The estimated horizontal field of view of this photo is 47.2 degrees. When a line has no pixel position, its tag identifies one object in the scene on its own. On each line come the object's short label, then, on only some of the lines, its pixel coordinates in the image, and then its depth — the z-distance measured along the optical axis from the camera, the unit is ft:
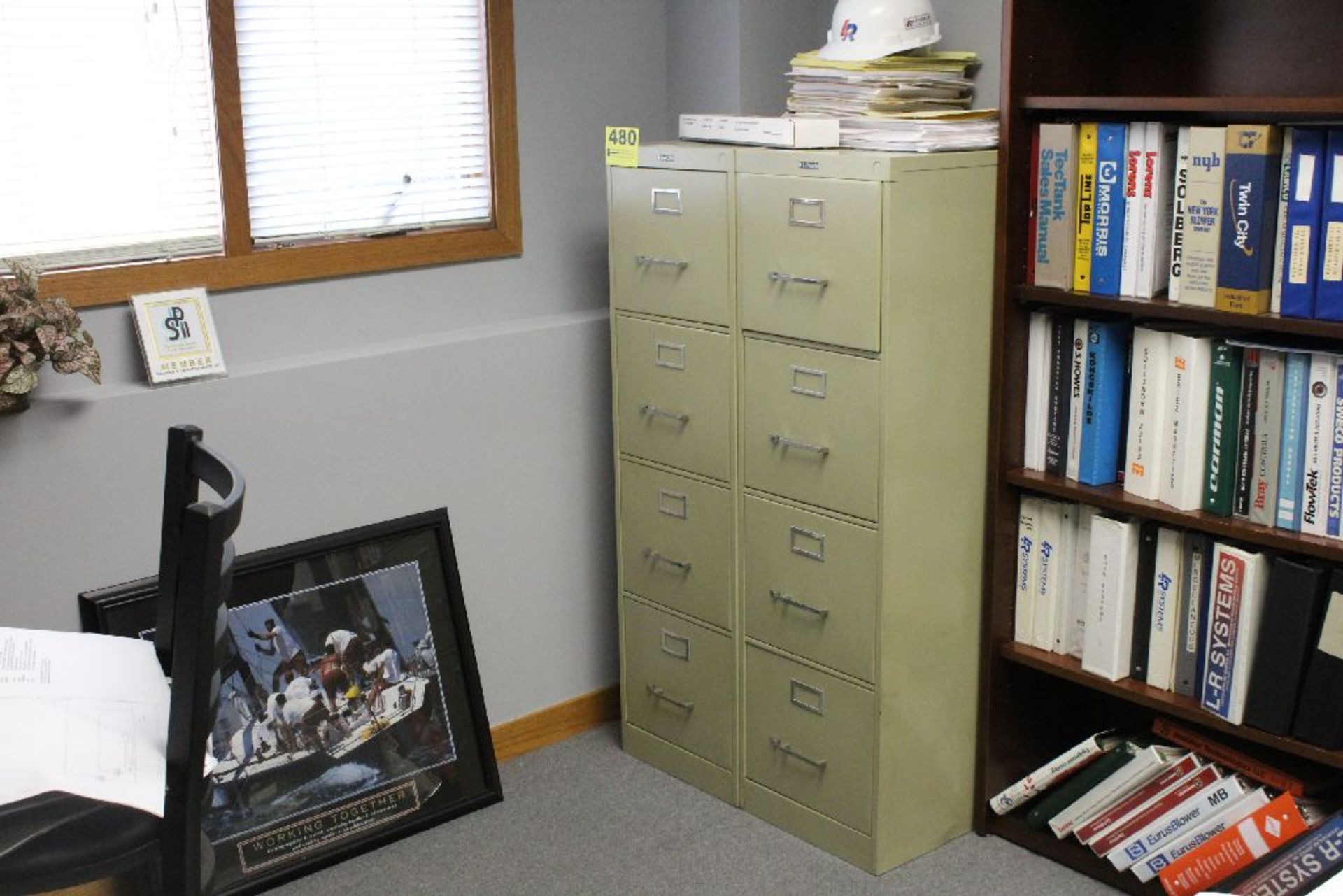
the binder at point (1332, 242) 7.04
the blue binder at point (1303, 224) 7.13
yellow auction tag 9.27
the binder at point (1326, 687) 7.47
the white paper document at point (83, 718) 4.93
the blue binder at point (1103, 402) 8.24
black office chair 4.83
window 8.21
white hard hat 8.64
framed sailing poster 8.75
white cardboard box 8.38
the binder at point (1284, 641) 7.55
